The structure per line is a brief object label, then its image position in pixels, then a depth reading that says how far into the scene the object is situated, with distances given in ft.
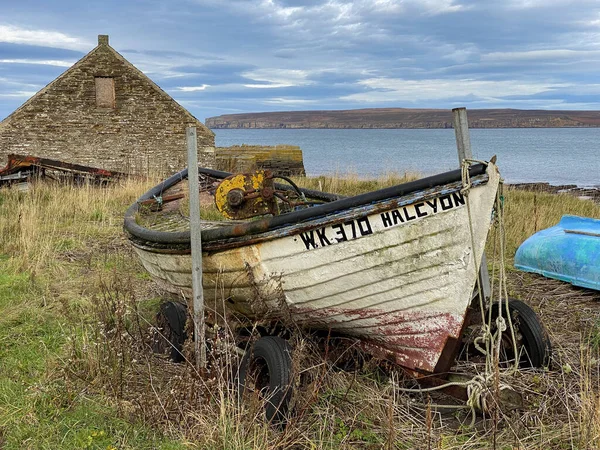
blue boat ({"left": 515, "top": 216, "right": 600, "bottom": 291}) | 21.71
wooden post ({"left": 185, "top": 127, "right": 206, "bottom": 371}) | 13.98
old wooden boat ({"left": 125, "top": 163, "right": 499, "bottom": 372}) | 12.68
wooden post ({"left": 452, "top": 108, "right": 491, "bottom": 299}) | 14.11
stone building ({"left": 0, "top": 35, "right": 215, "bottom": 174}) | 68.85
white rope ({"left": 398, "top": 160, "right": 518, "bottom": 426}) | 12.54
